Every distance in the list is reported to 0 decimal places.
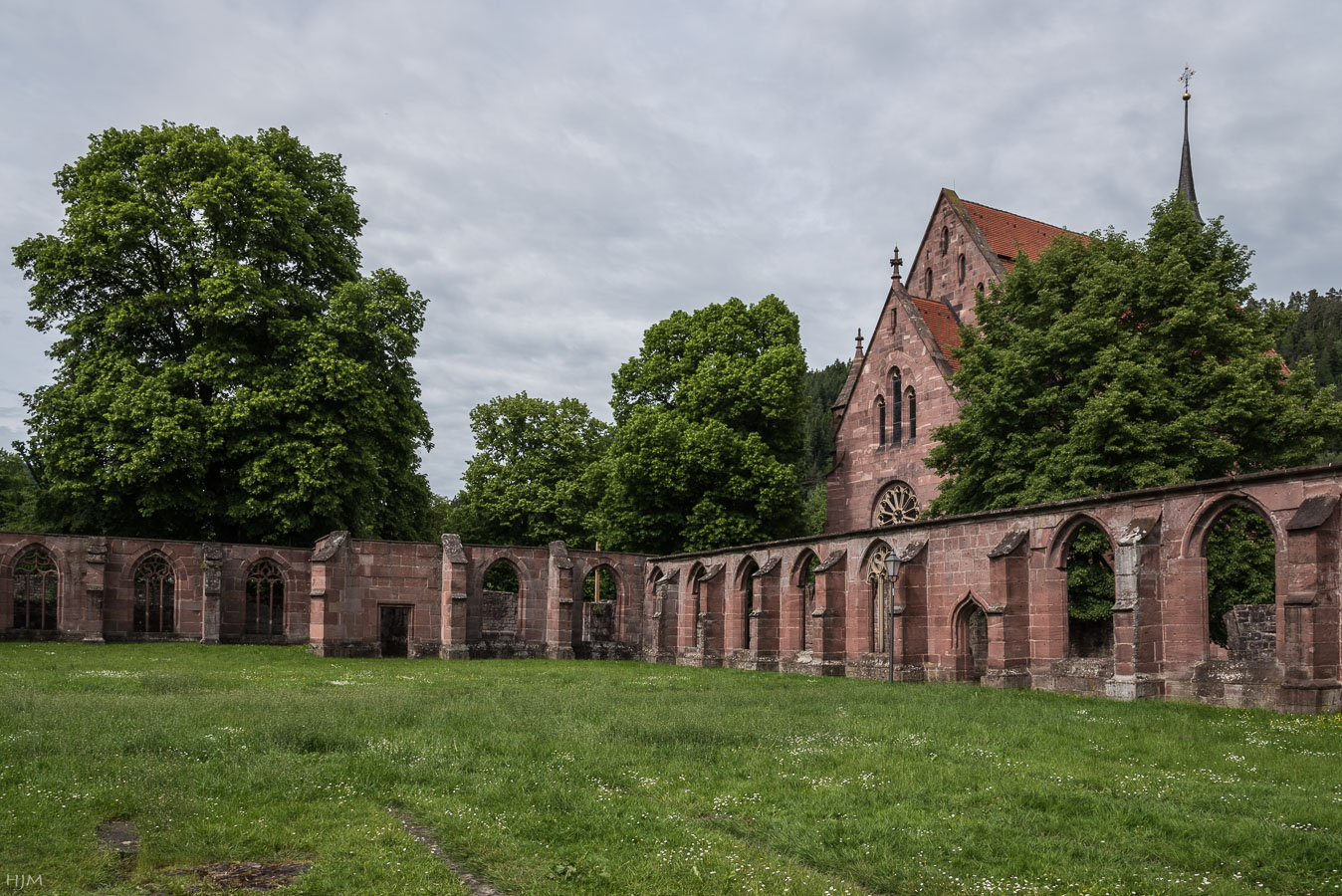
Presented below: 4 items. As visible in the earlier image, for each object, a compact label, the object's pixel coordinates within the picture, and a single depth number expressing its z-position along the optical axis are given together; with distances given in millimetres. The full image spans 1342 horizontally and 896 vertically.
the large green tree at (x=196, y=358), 31672
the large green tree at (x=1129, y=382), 24094
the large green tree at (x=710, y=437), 38250
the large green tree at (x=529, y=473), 50719
